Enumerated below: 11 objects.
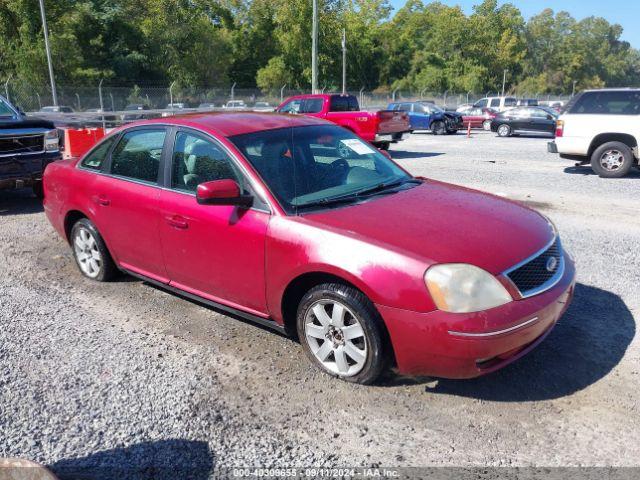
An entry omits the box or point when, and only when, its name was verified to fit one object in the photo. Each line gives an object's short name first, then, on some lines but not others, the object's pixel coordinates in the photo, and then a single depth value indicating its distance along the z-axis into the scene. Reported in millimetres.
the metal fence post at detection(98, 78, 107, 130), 31162
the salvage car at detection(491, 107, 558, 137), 22688
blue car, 24922
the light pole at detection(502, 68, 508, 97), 75000
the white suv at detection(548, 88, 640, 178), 10797
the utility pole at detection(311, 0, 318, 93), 25953
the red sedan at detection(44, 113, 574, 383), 3010
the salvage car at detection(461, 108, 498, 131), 27959
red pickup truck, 14438
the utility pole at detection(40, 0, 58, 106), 26741
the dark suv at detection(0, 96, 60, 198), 8102
